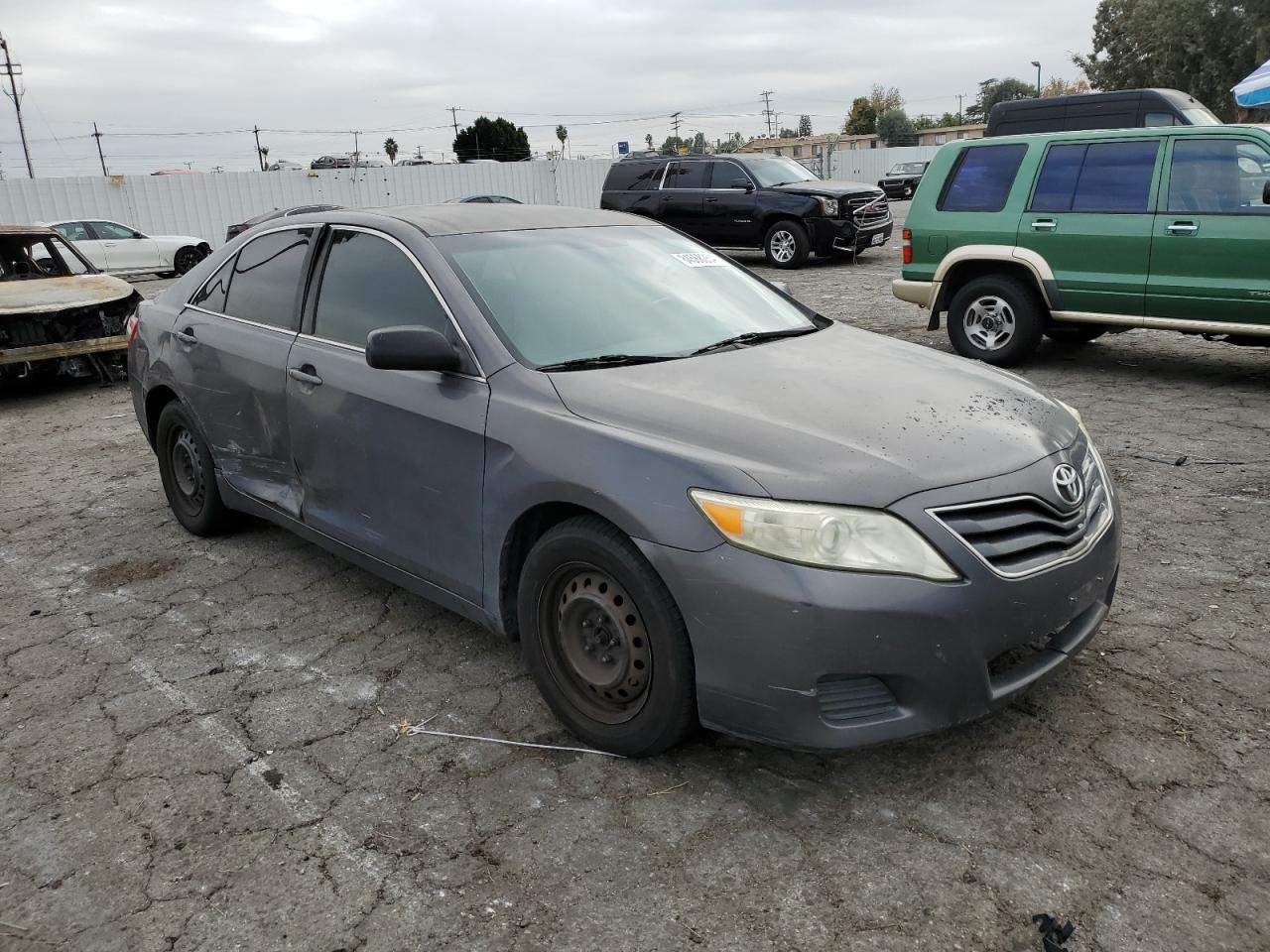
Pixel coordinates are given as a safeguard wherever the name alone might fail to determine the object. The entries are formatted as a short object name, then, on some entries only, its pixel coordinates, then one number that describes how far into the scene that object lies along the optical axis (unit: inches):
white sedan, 836.6
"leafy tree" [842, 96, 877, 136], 3914.9
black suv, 650.8
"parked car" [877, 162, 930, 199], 1517.0
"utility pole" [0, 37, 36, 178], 2213.3
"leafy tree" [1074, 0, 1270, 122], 1615.4
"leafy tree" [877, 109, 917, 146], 3257.9
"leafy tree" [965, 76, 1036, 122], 3831.2
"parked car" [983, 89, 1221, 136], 526.6
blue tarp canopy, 487.2
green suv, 277.6
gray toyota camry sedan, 97.6
